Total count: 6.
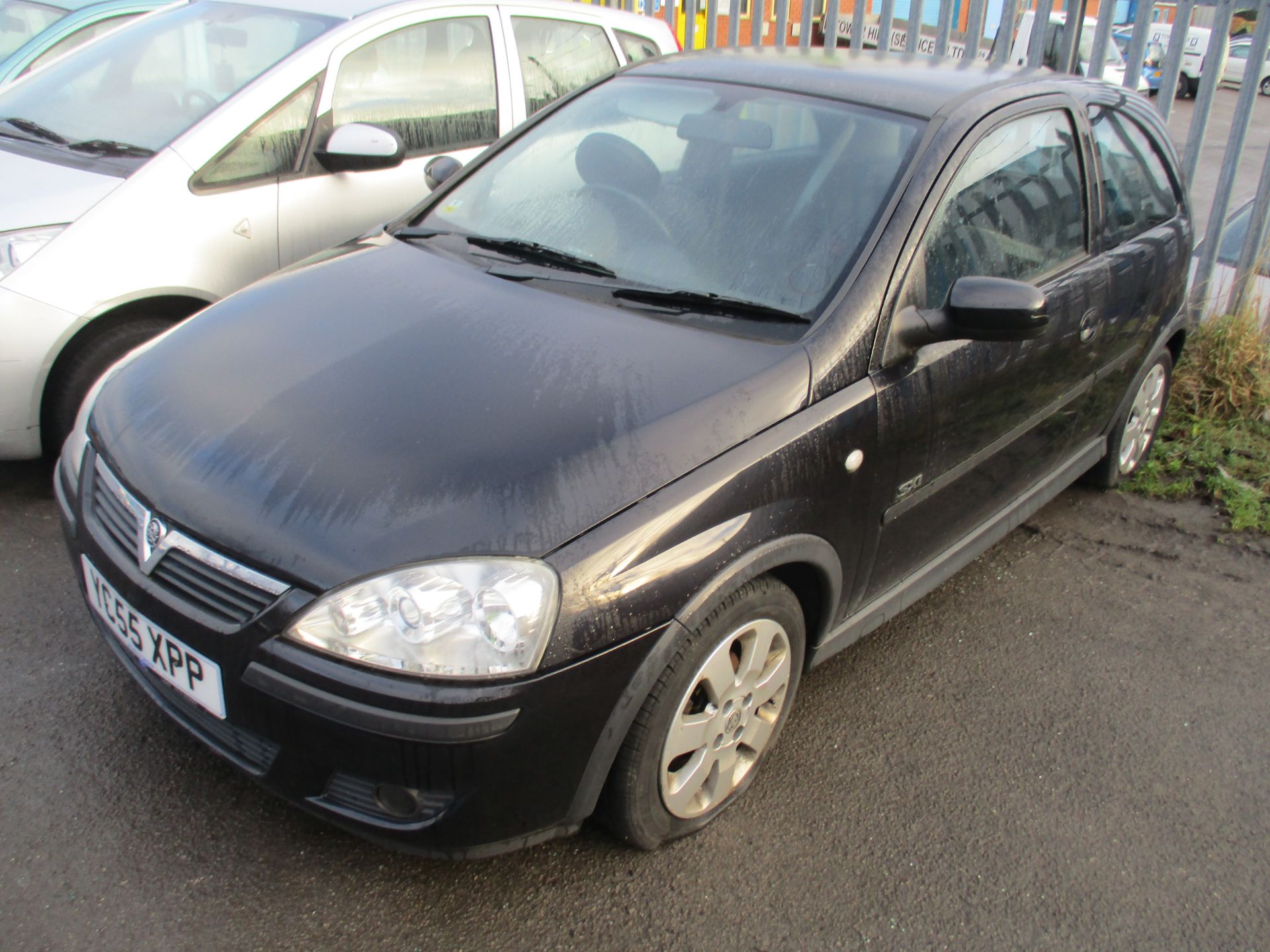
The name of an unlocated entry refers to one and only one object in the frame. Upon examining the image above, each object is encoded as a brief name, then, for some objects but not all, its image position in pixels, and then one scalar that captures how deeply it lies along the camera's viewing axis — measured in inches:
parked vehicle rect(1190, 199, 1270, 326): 198.4
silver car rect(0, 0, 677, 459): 133.7
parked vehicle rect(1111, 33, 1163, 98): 892.4
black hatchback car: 74.4
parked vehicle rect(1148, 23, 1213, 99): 943.7
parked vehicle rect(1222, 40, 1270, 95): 955.3
